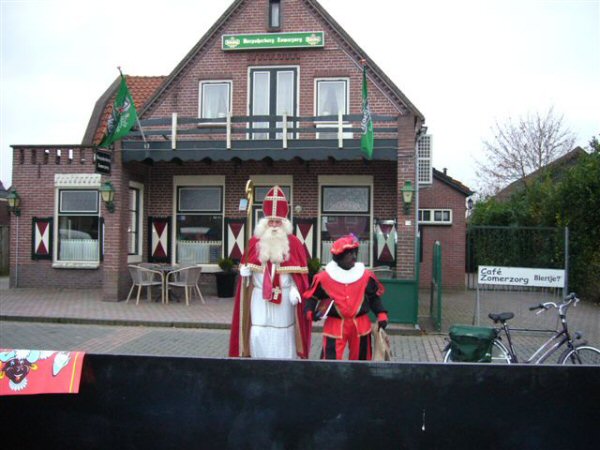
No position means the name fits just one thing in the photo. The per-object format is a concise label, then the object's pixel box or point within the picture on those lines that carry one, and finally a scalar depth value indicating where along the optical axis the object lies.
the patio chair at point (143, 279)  12.36
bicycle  6.10
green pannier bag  5.48
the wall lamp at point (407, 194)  11.49
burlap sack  4.61
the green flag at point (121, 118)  11.51
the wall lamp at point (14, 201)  14.89
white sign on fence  8.66
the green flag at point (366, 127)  10.87
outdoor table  12.56
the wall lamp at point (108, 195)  12.43
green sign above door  13.77
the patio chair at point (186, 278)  12.46
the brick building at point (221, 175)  13.47
